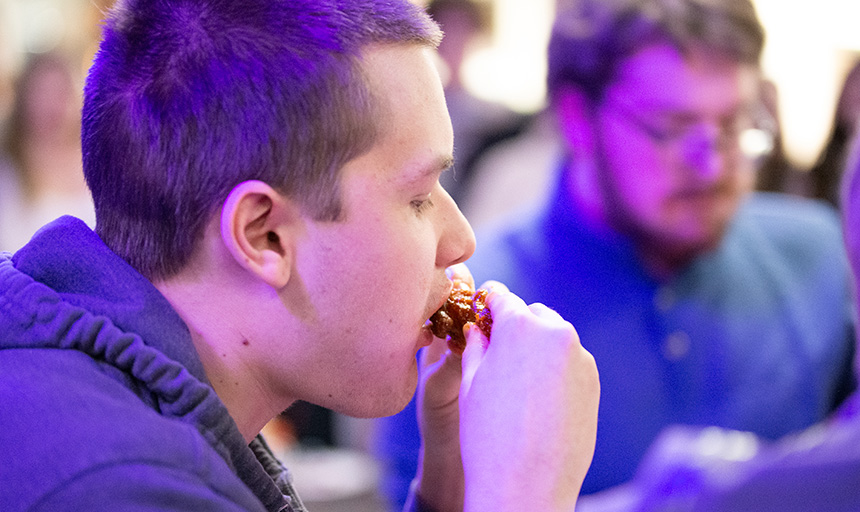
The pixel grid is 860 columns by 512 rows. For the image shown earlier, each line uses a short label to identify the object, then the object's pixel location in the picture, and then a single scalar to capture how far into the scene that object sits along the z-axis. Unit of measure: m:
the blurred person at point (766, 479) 0.78
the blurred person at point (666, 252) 2.12
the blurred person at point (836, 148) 4.01
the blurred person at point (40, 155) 4.07
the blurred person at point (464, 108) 4.51
